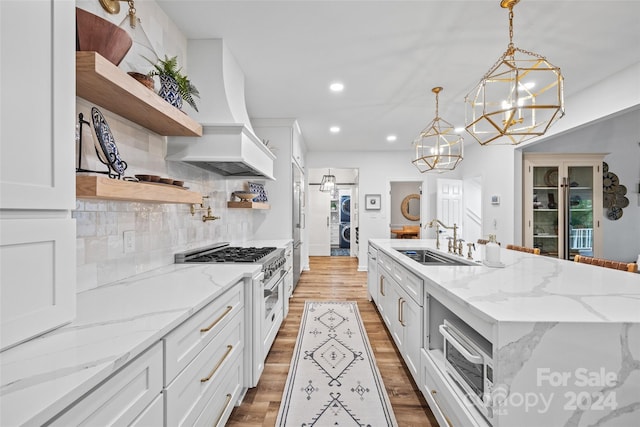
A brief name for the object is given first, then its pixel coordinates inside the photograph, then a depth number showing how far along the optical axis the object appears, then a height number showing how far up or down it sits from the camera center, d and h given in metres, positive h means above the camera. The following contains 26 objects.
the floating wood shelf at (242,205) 3.25 +0.08
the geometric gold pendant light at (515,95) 1.64 +1.45
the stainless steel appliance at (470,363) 1.13 -0.65
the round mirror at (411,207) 8.60 +0.18
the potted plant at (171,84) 1.68 +0.76
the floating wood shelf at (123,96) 1.09 +0.52
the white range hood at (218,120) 2.11 +0.70
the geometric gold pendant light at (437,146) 3.04 +1.39
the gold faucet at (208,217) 2.62 -0.04
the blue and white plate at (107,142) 1.28 +0.31
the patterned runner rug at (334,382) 1.79 -1.23
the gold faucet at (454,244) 2.76 -0.29
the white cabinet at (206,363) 1.06 -0.66
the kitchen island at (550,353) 1.02 -0.49
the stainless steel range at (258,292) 1.92 -0.60
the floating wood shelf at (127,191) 1.08 +0.09
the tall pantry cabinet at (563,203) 4.69 +0.17
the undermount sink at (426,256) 2.75 -0.44
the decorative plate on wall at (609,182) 4.84 +0.53
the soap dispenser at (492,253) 2.08 -0.28
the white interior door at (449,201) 6.29 +0.26
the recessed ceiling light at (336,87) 3.20 +1.39
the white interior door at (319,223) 8.82 -0.31
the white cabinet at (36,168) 0.74 +0.12
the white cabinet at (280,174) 4.41 +0.58
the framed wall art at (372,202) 6.64 +0.25
